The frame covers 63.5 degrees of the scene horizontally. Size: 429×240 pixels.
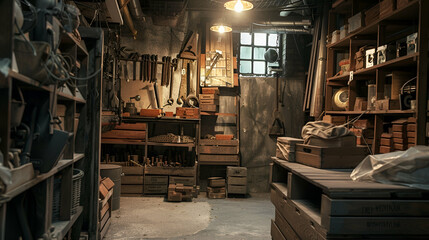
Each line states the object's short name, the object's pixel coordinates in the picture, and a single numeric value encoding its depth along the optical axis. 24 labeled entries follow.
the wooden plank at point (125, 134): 6.61
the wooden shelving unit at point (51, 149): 1.55
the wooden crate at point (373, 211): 2.01
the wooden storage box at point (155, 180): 6.61
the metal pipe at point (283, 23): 7.05
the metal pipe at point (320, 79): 5.77
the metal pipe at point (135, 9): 5.31
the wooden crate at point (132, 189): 6.59
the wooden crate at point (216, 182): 6.78
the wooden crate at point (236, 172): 6.76
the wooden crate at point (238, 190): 6.75
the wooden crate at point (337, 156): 2.74
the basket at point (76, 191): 2.98
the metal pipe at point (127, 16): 4.85
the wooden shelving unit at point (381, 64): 3.31
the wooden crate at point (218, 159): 6.89
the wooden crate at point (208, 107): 6.91
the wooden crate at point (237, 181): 6.76
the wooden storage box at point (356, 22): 4.50
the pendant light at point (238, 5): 4.73
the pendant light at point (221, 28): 5.98
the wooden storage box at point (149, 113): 6.61
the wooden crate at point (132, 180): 6.57
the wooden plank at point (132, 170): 6.56
